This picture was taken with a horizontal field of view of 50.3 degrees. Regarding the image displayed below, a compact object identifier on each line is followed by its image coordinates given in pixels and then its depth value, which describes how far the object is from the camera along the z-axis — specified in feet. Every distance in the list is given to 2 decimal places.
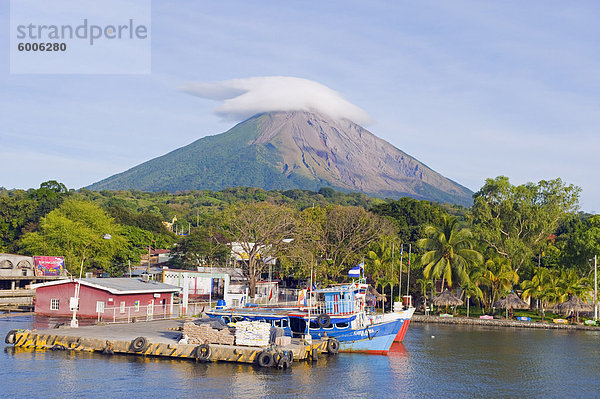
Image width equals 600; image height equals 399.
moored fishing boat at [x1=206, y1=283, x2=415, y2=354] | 139.95
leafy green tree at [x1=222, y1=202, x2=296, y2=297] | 226.38
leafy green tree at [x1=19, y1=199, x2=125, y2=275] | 254.68
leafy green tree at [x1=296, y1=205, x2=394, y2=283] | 240.12
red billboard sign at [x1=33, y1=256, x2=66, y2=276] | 237.66
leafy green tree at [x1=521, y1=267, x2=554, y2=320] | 220.43
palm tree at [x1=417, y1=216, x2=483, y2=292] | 230.27
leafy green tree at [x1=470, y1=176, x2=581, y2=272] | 267.18
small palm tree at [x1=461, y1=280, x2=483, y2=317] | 225.76
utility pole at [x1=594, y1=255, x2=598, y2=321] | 215.10
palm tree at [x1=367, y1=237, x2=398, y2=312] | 232.32
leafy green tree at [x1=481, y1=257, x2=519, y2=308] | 229.25
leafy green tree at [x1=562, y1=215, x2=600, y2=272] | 227.40
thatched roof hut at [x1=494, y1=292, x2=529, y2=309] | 218.59
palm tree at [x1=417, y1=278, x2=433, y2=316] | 230.13
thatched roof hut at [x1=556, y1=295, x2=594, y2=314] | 208.64
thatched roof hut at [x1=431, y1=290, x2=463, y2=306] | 224.94
